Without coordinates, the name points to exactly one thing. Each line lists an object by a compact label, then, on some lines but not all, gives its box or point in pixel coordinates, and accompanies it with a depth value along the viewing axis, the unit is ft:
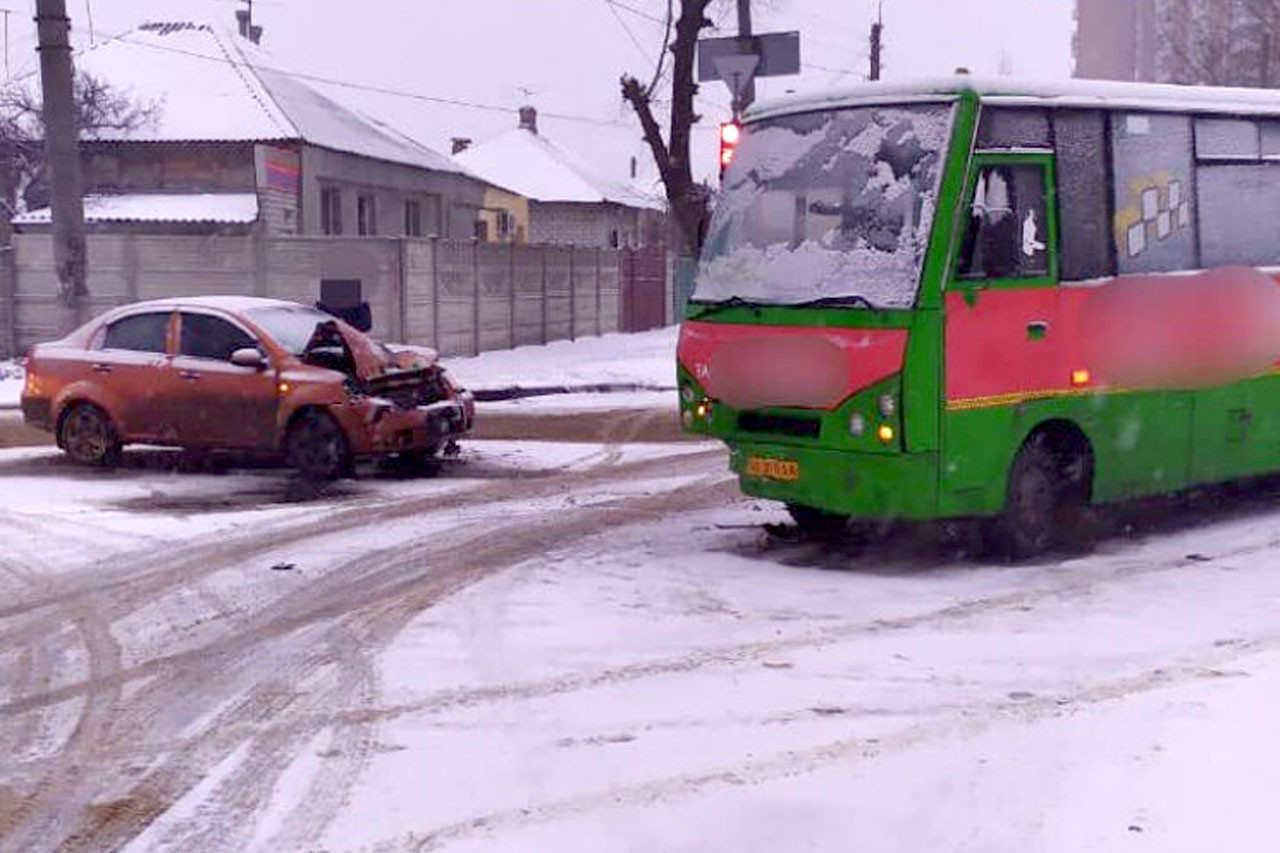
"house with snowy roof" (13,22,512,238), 107.65
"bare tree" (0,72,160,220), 130.00
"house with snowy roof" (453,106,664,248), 210.18
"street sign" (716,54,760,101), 63.00
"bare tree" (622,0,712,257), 90.27
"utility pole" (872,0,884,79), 158.61
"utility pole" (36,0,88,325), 59.47
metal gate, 120.26
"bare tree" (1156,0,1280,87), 164.25
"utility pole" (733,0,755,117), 94.67
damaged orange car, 43.57
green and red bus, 29.43
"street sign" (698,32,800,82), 65.05
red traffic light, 55.16
